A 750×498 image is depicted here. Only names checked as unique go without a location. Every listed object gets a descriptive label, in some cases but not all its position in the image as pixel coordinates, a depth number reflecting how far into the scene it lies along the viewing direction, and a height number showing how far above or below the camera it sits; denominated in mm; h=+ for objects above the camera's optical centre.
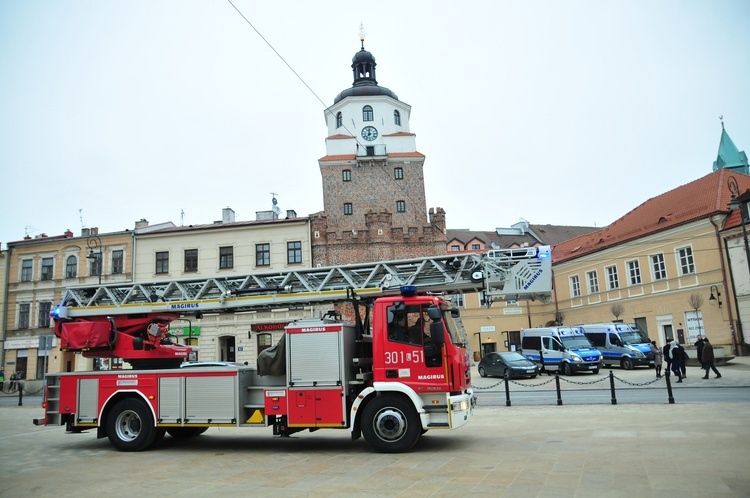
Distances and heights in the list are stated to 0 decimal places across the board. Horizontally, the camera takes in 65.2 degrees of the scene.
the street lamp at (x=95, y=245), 39044 +8216
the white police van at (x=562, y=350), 29297 -558
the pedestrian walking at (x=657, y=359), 24845 -1075
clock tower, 40000 +12837
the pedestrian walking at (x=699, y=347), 26516 -733
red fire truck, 10453 -41
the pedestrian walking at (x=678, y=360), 23781 -1097
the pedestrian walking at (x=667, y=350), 24569 -733
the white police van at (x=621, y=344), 30266 -447
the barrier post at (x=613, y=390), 16547 -1502
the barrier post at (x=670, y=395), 15993 -1683
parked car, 28484 -1128
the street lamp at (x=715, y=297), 34372 +1937
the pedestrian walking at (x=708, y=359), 23578 -1118
